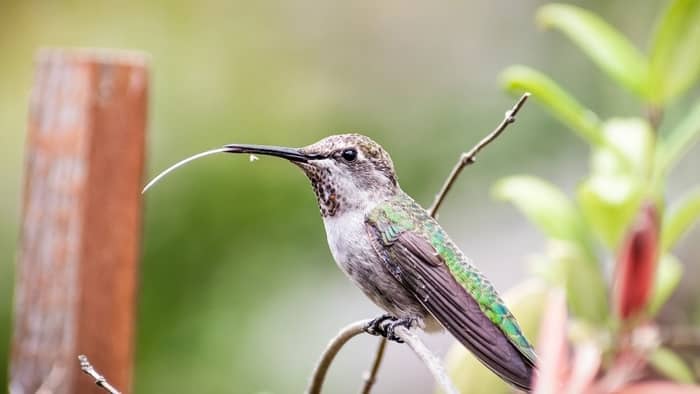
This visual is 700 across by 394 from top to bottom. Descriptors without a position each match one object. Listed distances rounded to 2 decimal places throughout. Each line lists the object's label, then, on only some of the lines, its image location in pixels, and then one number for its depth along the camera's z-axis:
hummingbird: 2.76
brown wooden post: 4.08
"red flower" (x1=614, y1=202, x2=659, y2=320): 2.98
